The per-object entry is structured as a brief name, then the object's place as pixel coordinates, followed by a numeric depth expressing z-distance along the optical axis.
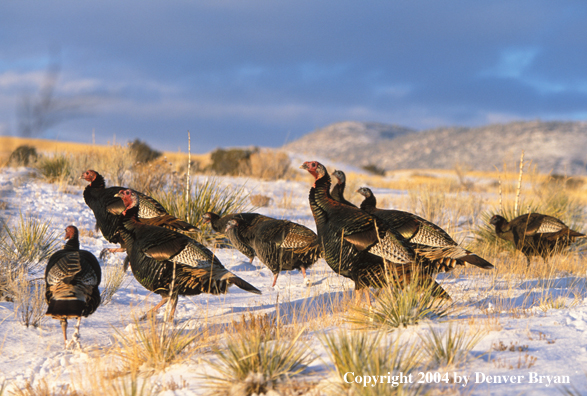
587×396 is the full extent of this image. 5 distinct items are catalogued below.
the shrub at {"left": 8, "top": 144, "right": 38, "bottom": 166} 31.64
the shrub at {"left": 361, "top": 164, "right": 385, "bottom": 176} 77.37
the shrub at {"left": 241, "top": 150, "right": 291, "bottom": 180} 39.85
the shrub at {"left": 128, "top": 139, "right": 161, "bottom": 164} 46.36
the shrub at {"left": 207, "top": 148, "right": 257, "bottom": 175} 47.84
